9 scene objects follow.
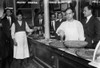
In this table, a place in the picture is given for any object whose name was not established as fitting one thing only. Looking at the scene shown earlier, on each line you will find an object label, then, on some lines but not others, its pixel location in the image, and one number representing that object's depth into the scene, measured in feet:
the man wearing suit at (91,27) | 6.18
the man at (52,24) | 10.17
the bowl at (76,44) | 5.41
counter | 4.75
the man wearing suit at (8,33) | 9.16
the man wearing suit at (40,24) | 10.71
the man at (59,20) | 8.77
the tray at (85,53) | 4.41
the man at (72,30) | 6.47
